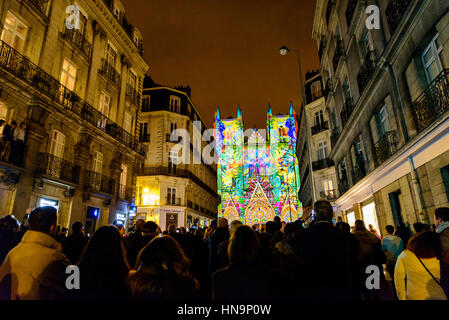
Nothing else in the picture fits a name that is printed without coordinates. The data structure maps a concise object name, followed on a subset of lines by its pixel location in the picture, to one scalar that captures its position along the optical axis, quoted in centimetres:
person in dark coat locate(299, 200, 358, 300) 274
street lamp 1515
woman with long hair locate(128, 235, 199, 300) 204
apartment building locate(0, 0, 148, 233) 1123
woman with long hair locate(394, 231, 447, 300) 266
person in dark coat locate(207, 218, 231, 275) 512
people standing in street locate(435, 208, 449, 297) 264
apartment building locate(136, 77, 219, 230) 2873
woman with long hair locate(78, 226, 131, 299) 239
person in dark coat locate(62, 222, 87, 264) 466
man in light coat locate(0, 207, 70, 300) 226
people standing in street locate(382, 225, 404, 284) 656
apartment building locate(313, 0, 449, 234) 696
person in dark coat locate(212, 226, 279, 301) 214
